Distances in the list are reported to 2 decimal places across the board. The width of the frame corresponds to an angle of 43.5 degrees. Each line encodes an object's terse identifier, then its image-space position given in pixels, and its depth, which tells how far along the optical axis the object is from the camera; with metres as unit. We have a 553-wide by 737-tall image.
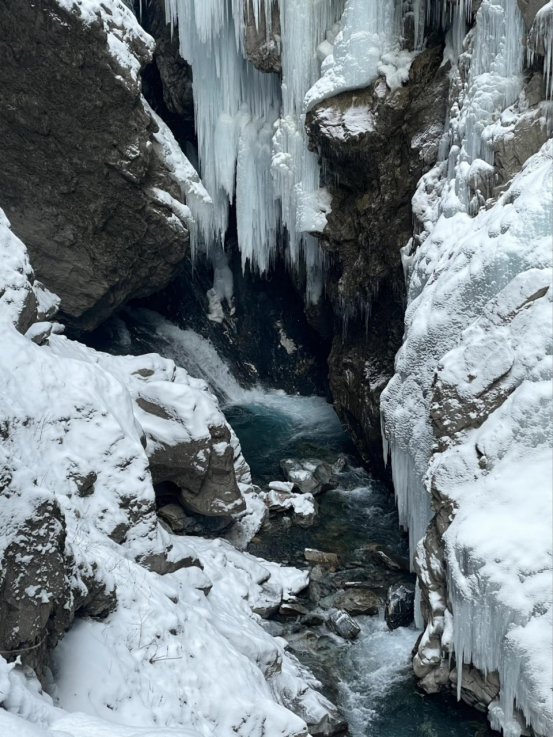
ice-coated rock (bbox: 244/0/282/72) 13.31
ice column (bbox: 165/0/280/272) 14.30
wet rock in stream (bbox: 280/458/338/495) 13.45
